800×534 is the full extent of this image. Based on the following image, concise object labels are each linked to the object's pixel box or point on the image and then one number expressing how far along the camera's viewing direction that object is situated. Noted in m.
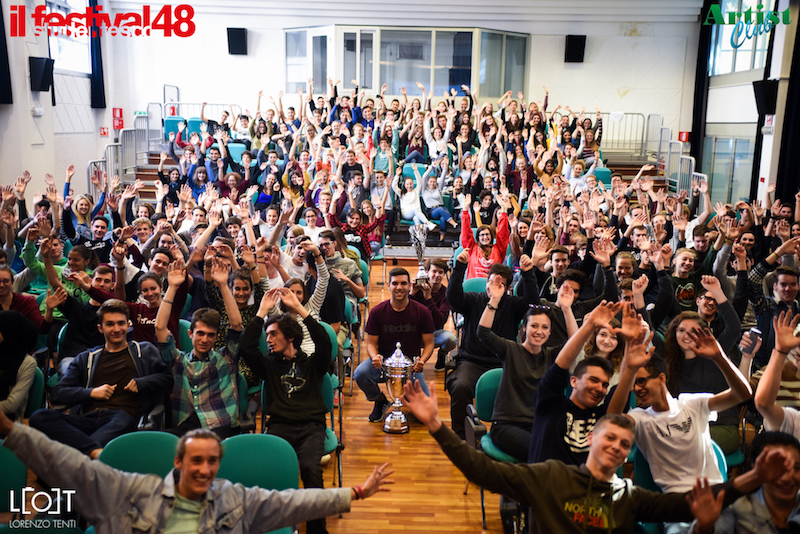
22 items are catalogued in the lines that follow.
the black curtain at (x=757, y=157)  9.89
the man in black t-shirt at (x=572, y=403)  2.62
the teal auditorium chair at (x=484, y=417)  3.21
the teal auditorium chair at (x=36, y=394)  3.29
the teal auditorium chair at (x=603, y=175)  10.59
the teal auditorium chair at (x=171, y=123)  12.40
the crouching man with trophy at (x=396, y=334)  4.31
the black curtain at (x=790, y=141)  9.15
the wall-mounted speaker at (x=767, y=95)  9.36
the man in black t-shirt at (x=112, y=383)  3.15
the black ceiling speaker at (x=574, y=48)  13.37
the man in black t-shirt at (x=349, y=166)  8.78
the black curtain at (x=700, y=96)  12.98
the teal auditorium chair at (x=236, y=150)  10.96
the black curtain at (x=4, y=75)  8.79
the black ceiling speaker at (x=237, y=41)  13.45
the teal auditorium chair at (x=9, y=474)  2.45
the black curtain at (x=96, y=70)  12.42
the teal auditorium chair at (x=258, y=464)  2.60
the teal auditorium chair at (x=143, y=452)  2.58
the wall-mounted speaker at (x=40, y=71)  9.31
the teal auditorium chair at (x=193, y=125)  12.55
